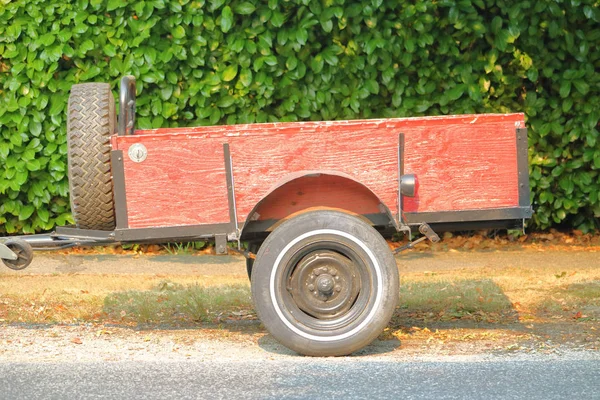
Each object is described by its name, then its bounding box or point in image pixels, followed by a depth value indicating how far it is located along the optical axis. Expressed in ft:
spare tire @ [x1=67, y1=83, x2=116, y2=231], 35.53
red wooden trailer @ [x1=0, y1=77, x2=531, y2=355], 33.86
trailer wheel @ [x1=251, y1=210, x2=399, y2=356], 33.68
